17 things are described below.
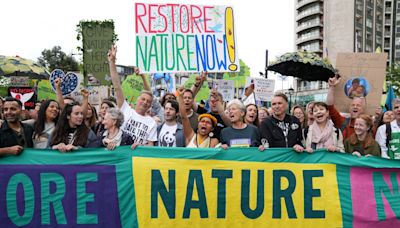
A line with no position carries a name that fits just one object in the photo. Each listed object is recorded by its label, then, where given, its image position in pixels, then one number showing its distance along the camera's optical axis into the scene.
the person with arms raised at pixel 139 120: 4.93
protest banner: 4.24
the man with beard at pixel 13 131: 4.26
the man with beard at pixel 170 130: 4.94
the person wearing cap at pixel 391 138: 5.23
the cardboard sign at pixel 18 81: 13.45
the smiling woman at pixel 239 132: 4.67
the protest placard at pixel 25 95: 10.86
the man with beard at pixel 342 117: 5.43
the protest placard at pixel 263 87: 11.34
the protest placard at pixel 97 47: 9.20
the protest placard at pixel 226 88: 11.73
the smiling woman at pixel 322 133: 4.84
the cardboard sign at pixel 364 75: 7.35
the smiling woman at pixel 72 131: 4.47
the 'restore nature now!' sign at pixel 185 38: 6.46
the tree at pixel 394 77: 40.09
